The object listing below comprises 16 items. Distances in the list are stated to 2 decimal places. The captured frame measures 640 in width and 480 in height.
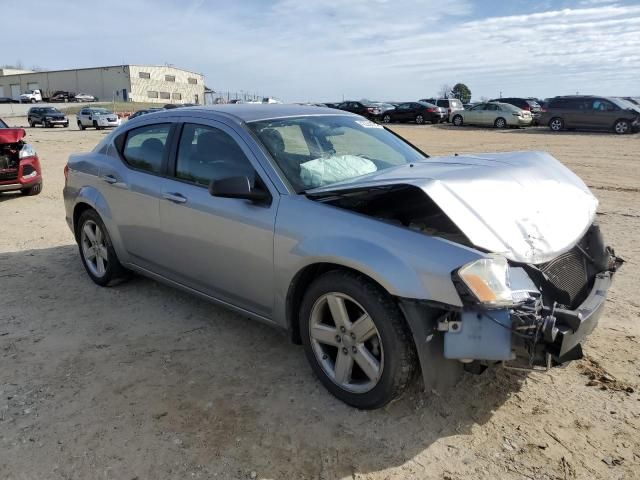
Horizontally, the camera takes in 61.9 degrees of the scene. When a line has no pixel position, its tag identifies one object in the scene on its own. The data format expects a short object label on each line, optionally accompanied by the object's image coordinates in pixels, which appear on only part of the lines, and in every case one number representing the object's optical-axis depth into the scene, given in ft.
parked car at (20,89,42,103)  250.49
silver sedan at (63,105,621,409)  8.55
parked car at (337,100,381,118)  118.83
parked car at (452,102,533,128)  96.17
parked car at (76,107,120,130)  109.60
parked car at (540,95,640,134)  79.30
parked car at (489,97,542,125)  101.17
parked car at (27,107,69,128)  122.01
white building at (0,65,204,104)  297.33
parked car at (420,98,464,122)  111.24
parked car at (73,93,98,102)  258.37
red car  29.99
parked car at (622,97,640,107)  90.63
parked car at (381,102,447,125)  112.06
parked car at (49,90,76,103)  261.63
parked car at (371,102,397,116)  119.05
